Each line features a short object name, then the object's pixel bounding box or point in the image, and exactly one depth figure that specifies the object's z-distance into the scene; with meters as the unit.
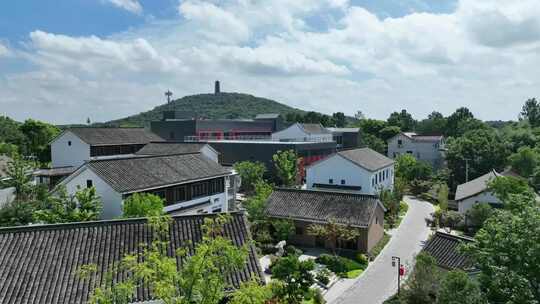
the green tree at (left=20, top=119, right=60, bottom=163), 65.19
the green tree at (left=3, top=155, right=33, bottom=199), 32.28
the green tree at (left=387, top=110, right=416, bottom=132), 96.70
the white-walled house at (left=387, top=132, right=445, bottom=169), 67.38
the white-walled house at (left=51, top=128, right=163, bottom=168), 41.28
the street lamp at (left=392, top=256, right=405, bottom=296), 21.21
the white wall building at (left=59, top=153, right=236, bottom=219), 24.59
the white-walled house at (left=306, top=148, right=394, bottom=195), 39.53
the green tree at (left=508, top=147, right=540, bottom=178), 45.56
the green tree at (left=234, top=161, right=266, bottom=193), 45.94
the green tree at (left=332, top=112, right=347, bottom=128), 117.11
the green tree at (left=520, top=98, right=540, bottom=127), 86.43
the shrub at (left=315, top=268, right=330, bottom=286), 22.38
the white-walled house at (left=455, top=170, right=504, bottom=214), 35.06
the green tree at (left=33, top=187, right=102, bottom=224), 21.25
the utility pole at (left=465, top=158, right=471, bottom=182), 49.44
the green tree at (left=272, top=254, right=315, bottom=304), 18.02
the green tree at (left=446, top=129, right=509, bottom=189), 50.22
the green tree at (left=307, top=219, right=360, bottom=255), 26.83
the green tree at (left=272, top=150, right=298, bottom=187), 45.75
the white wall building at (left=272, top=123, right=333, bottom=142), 68.75
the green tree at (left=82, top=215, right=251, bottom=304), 7.74
